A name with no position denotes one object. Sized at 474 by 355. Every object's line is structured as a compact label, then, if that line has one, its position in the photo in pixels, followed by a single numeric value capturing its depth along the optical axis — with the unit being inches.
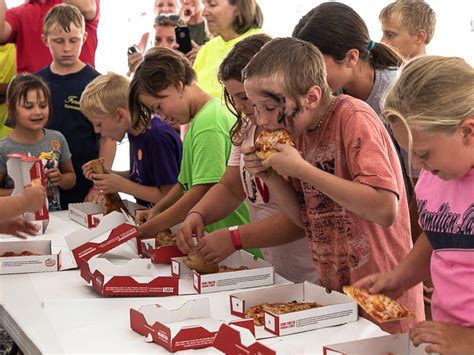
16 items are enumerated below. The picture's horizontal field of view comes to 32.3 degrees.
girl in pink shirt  63.3
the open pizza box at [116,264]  86.4
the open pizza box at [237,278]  86.6
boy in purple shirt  125.9
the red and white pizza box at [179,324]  69.7
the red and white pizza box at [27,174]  119.3
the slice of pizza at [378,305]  68.3
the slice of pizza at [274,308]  75.5
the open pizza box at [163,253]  99.6
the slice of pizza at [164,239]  104.1
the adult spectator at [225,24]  156.7
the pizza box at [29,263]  97.3
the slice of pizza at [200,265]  92.2
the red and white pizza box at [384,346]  63.9
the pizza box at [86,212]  124.9
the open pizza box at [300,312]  72.0
